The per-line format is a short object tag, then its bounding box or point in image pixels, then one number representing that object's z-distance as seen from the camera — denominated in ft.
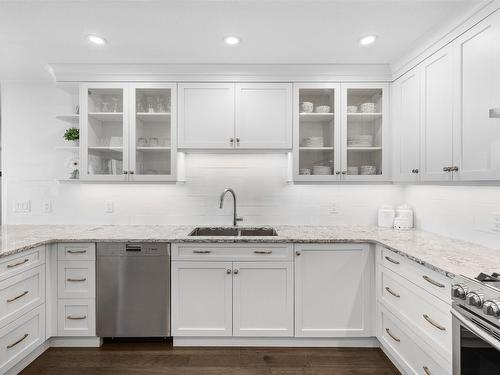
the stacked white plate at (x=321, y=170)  8.66
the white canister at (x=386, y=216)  9.00
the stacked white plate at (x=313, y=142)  8.69
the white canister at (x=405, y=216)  8.62
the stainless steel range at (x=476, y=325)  3.70
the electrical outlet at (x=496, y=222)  6.23
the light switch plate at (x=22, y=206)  9.62
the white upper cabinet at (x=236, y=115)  8.57
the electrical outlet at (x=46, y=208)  9.70
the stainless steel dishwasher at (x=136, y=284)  7.44
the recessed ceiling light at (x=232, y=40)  7.00
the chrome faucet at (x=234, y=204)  8.87
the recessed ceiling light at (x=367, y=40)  7.02
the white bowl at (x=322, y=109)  8.68
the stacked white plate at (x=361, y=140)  8.64
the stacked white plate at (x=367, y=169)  8.69
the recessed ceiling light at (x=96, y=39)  6.96
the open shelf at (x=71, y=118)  8.79
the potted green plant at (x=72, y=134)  8.86
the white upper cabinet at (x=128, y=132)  8.59
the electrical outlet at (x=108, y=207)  9.62
